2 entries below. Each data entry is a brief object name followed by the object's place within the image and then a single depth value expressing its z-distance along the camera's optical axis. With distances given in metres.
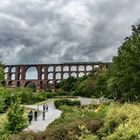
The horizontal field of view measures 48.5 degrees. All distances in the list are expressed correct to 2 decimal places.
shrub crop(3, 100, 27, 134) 11.62
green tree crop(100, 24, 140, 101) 16.98
